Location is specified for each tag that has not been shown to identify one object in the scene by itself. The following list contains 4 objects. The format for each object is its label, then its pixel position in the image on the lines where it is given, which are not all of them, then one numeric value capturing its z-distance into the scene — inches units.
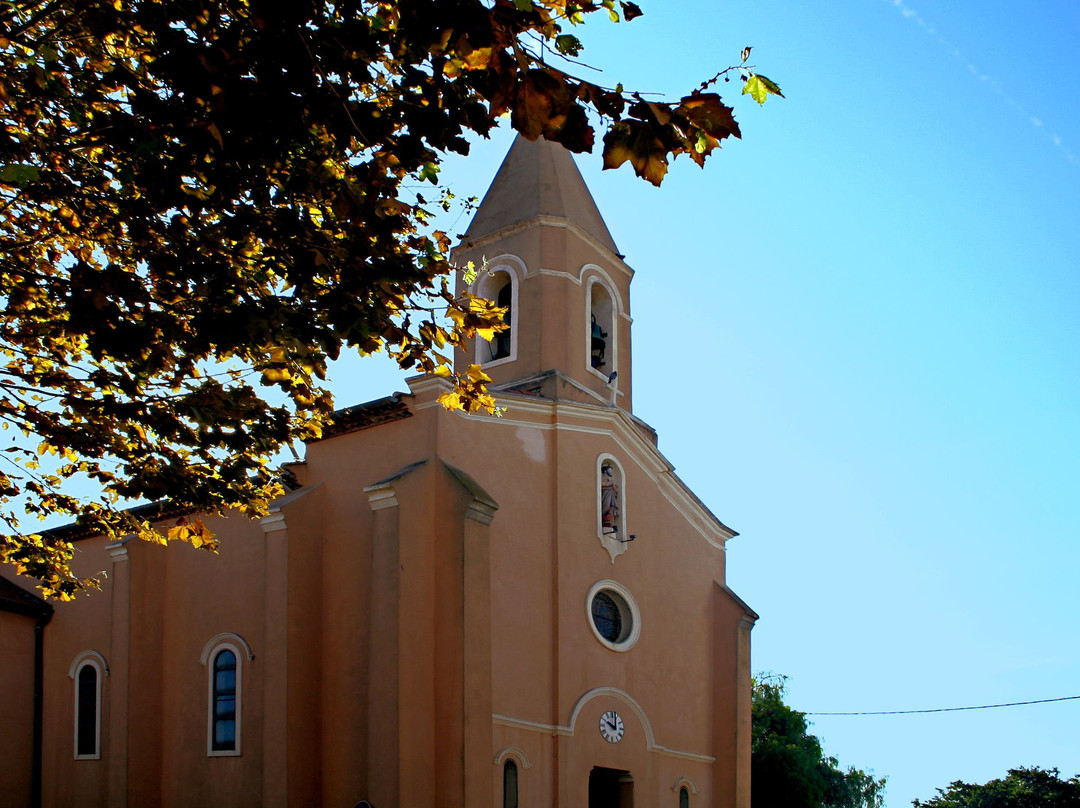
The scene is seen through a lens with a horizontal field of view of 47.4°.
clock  806.5
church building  722.2
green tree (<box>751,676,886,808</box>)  1279.5
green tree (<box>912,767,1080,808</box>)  1533.0
